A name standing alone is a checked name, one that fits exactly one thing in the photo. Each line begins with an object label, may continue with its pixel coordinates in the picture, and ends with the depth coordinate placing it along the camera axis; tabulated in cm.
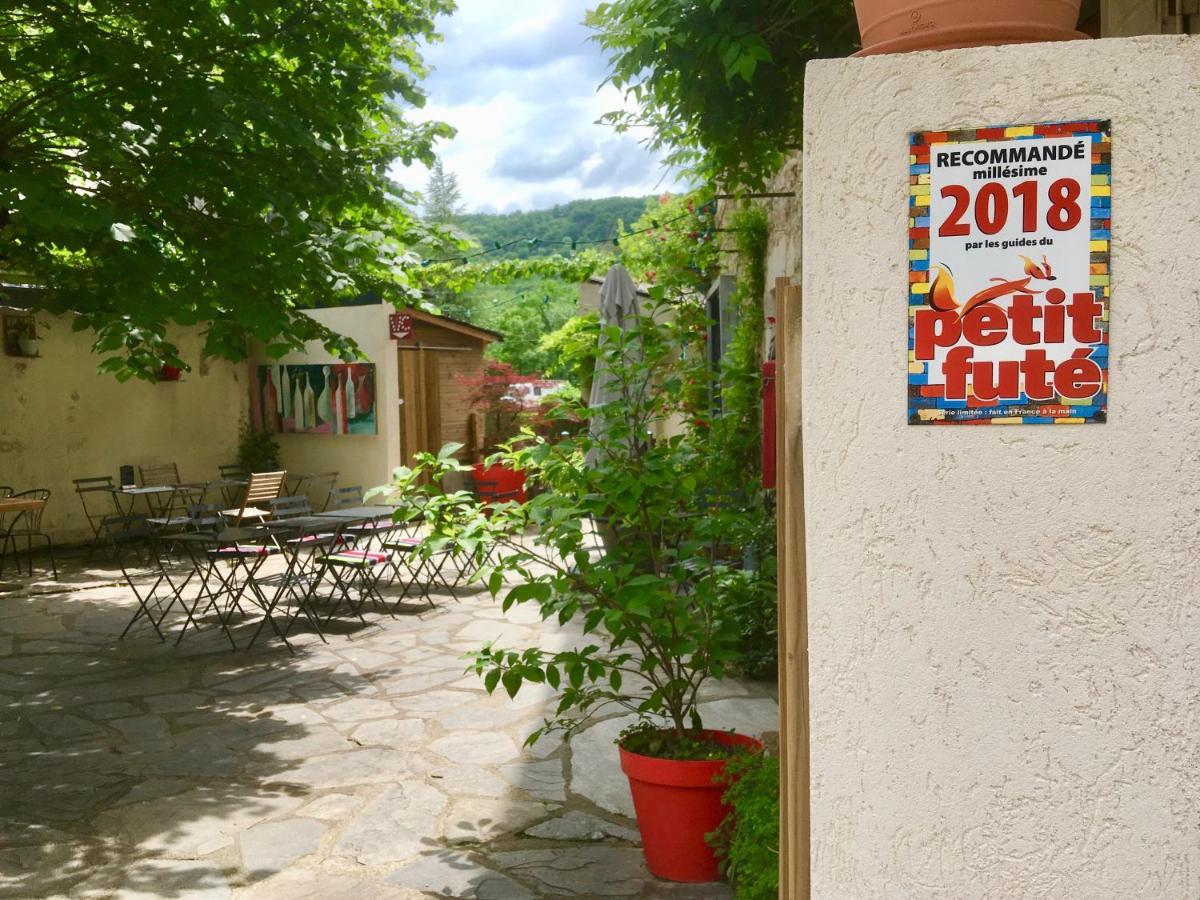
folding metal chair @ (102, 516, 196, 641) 799
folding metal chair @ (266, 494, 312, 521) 871
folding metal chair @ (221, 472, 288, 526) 1074
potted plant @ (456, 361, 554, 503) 1605
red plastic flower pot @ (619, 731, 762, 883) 356
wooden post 199
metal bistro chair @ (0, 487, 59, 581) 1102
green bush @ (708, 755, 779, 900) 308
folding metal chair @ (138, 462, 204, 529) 1280
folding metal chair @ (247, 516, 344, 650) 771
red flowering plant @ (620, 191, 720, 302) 941
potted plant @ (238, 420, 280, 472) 1471
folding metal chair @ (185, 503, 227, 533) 1001
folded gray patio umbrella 839
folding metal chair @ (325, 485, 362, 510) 926
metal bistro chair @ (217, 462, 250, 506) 1412
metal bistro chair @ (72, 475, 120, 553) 1276
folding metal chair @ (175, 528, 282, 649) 757
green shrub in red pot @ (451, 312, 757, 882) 353
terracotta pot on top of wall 184
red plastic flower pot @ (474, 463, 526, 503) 1456
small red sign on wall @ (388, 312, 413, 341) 1398
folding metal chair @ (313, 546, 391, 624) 801
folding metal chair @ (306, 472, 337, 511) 1466
